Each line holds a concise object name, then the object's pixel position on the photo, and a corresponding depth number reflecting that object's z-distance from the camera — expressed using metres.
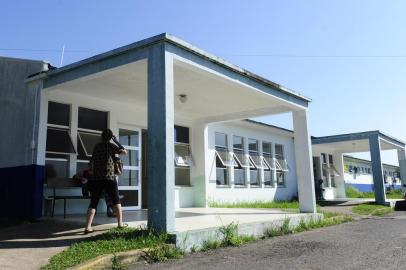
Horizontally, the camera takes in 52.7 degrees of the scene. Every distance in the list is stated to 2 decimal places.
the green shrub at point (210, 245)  6.63
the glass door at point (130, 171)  11.37
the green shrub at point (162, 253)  5.64
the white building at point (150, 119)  6.80
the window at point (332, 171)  25.64
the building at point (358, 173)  33.00
